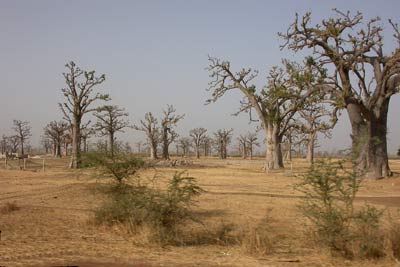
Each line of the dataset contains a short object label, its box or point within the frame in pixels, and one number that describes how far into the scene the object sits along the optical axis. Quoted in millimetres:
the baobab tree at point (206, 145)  87275
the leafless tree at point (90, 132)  51488
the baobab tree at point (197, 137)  80500
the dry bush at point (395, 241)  7480
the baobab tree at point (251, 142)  77875
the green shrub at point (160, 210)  8672
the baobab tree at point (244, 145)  78775
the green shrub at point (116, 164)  12250
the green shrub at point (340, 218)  7574
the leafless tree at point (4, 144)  82375
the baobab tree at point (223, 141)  76812
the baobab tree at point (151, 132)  56969
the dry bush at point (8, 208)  11572
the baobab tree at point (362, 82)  23219
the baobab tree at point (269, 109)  33594
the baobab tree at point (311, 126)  37812
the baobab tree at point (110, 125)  52412
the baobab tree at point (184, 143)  87700
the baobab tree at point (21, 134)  69312
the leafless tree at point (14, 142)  73219
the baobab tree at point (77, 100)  33109
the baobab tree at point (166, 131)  57056
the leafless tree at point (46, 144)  90650
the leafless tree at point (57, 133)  62938
